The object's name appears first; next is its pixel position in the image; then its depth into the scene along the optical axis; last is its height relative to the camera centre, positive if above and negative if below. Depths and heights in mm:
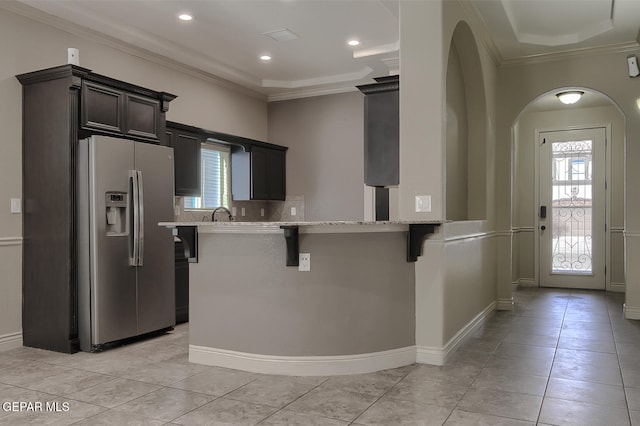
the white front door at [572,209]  7285 -17
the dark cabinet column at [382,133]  4203 +652
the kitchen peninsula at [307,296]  3324 -595
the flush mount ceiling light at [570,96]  6199 +1408
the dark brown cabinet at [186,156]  5406 +613
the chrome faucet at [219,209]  6026 -12
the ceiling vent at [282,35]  5045 +1807
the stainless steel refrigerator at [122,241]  3973 -247
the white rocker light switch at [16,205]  4141 +59
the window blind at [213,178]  6301 +426
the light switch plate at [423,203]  3648 +43
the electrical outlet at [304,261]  3314 -341
